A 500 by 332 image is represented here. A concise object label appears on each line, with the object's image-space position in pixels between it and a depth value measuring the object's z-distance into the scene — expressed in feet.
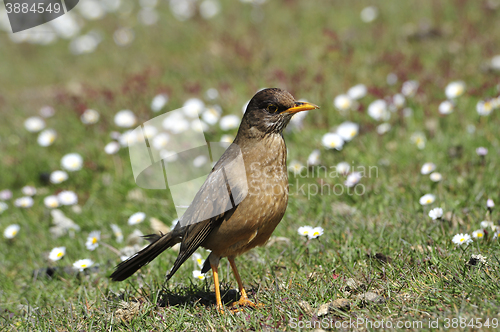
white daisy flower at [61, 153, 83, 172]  45.75
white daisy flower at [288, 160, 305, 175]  40.83
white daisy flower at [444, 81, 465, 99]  45.37
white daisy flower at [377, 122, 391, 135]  42.54
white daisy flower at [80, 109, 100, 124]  51.70
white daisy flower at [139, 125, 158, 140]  44.91
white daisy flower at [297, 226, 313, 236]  28.81
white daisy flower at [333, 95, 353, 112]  47.34
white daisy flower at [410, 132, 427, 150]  40.47
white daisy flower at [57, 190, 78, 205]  41.60
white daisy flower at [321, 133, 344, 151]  41.24
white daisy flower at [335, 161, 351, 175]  38.99
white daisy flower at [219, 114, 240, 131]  47.39
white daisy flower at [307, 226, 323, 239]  27.92
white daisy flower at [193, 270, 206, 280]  29.15
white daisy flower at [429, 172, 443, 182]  34.73
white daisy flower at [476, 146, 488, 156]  33.81
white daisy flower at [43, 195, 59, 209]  41.60
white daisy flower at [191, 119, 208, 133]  43.76
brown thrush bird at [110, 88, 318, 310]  24.52
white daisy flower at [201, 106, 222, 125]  47.65
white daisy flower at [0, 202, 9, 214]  43.36
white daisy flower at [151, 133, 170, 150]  44.57
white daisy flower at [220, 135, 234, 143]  46.00
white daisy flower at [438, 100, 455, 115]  42.42
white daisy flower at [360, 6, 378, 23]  65.46
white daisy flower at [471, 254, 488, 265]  23.18
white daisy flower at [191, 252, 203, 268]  30.95
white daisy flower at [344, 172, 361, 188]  35.53
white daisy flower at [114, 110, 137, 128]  50.70
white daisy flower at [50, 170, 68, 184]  44.80
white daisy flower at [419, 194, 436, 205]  31.47
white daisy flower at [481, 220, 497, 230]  27.32
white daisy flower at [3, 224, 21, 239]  37.81
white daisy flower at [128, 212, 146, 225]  35.12
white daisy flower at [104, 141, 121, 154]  45.44
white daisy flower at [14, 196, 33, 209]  41.88
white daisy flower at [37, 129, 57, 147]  50.52
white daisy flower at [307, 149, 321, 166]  40.70
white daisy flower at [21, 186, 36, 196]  43.62
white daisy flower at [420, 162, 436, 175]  35.27
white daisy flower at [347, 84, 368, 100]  47.34
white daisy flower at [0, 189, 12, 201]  45.11
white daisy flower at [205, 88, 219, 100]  52.85
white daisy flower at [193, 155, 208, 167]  33.51
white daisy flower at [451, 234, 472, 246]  25.81
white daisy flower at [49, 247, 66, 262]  31.35
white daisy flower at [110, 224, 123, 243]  35.96
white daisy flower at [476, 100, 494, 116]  41.00
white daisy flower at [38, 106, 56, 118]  56.84
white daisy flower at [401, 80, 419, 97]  47.14
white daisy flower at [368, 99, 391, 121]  44.62
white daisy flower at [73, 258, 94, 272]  30.01
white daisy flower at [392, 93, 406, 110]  44.80
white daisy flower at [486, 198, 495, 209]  27.62
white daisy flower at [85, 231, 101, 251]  31.91
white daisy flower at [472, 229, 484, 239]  26.66
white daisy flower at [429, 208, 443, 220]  27.55
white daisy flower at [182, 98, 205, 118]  48.11
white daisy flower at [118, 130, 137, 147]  42.64
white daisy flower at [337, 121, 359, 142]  41.90
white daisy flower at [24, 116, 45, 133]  53.26
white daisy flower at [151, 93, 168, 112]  52.24
